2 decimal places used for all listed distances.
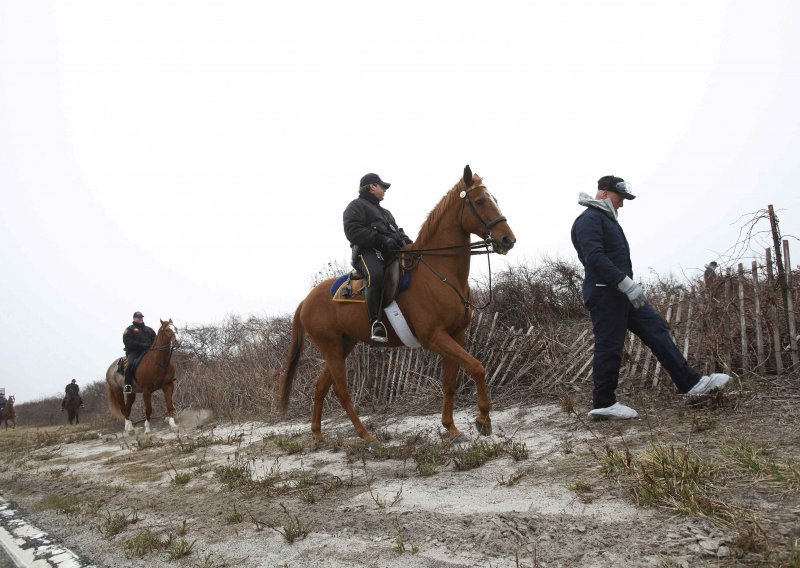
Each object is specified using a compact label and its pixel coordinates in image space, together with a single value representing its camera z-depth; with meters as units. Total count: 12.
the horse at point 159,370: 11.59
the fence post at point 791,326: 5.19
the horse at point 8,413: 28.92
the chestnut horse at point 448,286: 5.10
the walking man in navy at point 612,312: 4.76
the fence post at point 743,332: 5.41
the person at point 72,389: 23.25
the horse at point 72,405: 23.41
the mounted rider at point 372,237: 5.53
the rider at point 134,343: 11.85
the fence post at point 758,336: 5.36
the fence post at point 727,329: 5.51
